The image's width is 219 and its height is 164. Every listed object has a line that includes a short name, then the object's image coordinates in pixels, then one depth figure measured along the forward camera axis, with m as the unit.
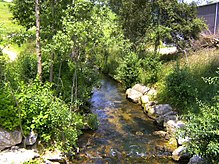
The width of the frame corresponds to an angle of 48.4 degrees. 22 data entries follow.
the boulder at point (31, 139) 5.39
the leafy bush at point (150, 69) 11.78
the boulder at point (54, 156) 5.40
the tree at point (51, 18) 6.88
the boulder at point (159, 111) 8.86
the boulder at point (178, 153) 6.15
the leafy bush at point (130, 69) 12.25
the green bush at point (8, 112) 5.11
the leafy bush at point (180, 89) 8.70
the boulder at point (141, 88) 11.30
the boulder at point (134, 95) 11.12
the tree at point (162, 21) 12.99
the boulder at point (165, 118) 8.37
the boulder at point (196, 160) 5.33
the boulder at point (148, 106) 9.76
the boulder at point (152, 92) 10.54
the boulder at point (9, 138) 5.07
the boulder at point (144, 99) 10.42
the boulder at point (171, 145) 6.78
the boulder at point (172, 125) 7.64
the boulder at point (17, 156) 4.82
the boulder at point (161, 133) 7.71
